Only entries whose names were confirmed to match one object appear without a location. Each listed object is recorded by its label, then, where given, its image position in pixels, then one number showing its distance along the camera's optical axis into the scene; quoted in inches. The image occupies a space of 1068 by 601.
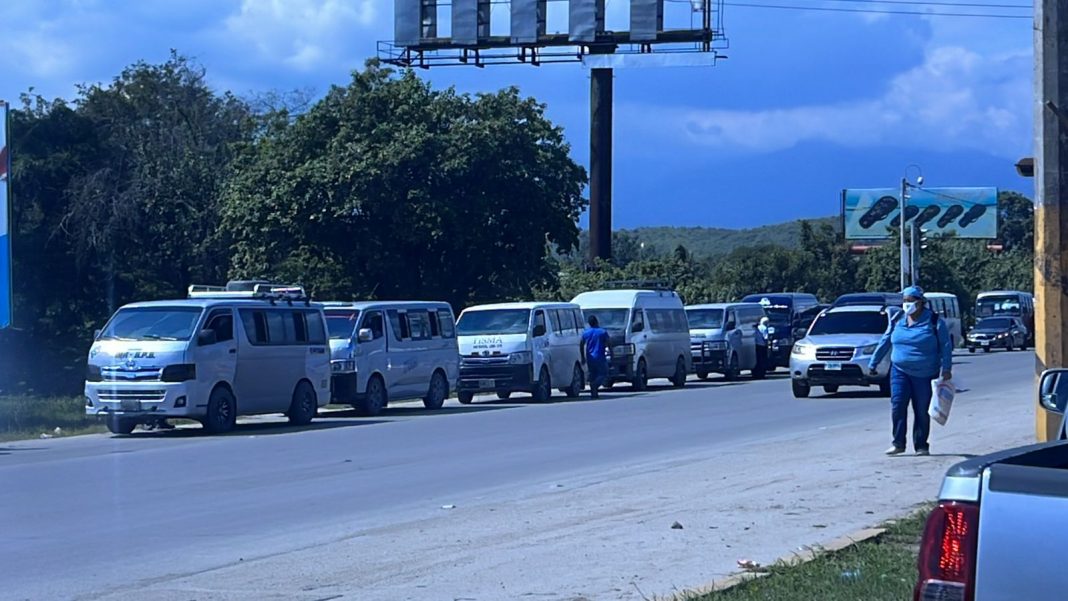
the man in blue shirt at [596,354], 1208.2
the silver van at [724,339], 1505.9
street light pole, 2288.4
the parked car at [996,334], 2310.5
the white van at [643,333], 1320.1
